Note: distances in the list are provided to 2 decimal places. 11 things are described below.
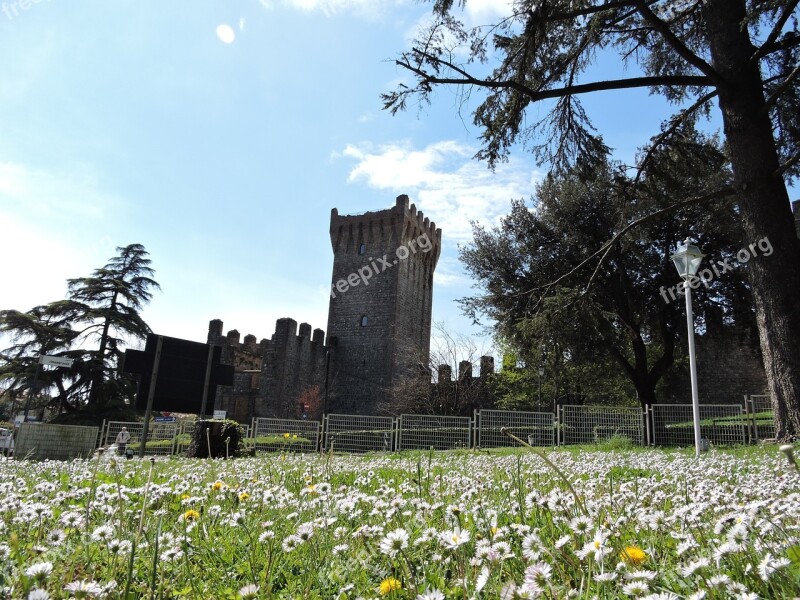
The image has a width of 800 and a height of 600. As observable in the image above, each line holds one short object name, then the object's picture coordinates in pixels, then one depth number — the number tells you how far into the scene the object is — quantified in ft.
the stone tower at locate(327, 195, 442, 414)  121.90
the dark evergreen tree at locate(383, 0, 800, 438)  23.40
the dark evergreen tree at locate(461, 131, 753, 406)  61.87
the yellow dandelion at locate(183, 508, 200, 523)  7.37
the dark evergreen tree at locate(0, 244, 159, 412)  87.81
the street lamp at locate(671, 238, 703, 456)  32.71
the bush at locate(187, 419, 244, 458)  39.37
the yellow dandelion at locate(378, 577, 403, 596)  4.50
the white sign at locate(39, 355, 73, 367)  52.70
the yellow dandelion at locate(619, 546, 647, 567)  4.73
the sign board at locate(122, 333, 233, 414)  38.60
